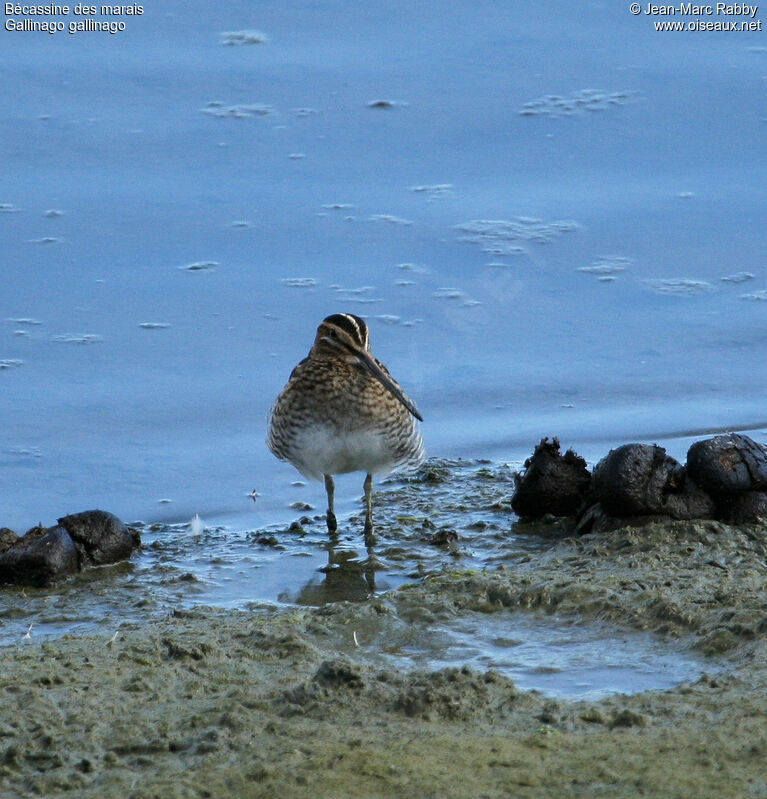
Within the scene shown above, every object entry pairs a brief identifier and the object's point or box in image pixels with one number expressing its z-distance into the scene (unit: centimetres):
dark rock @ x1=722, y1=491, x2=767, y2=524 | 1411
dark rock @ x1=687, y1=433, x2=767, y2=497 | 1414
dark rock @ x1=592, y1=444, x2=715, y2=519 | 1406
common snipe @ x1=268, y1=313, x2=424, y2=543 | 1562
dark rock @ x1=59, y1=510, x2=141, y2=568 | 1404
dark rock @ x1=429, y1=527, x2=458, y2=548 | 1468
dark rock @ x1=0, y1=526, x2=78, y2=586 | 1350
